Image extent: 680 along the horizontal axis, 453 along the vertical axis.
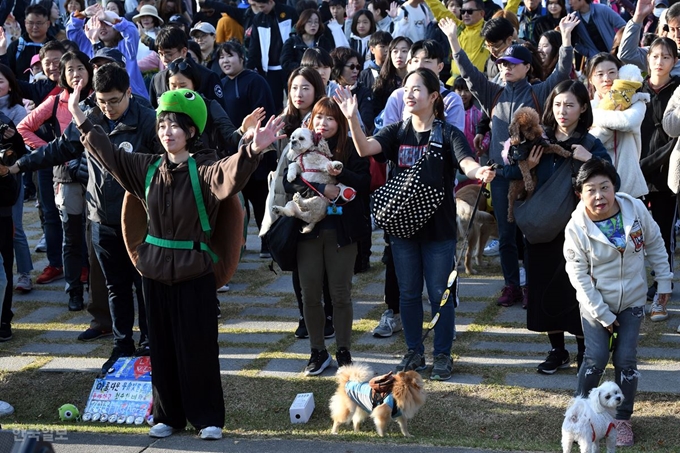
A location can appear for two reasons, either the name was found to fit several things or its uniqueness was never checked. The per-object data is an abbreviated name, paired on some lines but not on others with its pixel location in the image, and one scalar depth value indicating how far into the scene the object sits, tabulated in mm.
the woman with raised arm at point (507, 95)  14250
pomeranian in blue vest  10359
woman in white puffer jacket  13047
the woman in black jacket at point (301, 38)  24078
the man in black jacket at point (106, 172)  12812
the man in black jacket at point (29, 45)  22594
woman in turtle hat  10359
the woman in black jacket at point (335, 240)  12398
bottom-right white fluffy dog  9391
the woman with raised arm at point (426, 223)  11969
